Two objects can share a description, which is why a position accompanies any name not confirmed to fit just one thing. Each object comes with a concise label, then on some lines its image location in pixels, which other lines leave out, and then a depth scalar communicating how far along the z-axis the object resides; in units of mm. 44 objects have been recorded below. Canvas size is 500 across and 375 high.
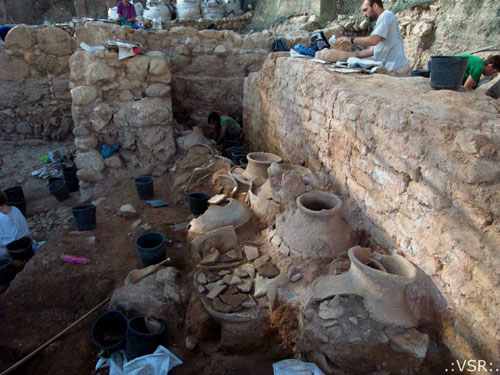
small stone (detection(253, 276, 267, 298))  2762
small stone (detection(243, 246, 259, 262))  3186
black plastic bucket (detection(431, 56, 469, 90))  2547
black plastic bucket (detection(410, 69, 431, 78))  3898
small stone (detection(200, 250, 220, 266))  3175
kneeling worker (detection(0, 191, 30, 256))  4062
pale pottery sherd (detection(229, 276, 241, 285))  2906
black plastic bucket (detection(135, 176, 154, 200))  5152
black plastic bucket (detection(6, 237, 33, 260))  4078
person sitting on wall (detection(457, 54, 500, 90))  3471
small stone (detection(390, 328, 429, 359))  2066
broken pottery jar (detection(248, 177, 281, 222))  3615
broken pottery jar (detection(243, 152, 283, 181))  4333
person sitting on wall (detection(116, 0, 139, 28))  9086
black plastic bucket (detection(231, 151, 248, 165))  5828
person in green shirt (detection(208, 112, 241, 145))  6957
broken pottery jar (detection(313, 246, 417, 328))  2221
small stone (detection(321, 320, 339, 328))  2260
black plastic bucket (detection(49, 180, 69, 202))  5527
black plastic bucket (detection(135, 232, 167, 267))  3506
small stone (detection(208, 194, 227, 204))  4121
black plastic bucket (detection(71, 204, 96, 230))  4359
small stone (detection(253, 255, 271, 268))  3057
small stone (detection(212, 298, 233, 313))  2682
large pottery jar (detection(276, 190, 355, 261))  2900
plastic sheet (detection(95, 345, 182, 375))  2490
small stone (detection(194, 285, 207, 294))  2895
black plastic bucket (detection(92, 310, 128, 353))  2781
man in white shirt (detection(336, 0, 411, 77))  4102
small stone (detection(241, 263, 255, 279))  2994
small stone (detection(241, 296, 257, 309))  2695
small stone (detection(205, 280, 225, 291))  2916
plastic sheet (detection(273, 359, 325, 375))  2195
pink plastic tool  3863
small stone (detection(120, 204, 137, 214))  4844
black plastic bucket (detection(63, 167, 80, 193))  5820
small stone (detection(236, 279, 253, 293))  2827
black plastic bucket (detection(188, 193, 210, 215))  4520
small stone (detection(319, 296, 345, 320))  2301
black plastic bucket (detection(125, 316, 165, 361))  2617
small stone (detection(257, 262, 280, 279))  2904
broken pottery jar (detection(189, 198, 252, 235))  3666
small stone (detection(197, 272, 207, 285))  2978
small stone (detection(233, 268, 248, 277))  2990
